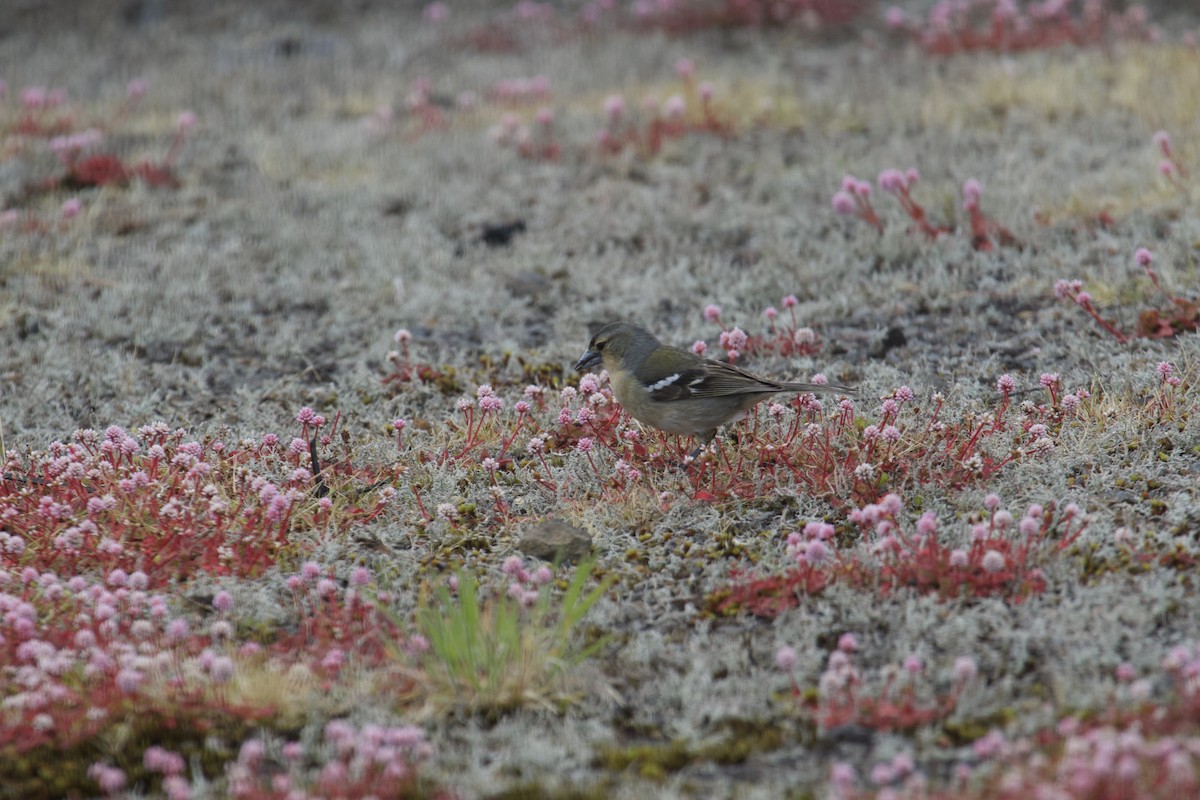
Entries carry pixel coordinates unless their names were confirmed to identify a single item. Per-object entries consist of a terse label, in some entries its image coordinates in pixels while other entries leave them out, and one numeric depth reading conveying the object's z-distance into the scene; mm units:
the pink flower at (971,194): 17937
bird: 12781
